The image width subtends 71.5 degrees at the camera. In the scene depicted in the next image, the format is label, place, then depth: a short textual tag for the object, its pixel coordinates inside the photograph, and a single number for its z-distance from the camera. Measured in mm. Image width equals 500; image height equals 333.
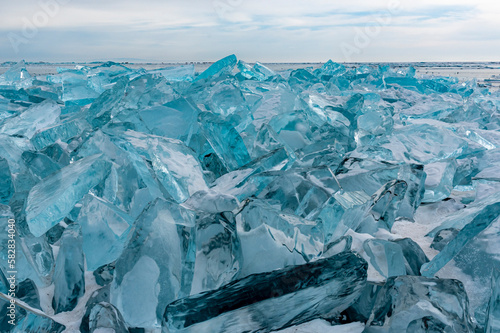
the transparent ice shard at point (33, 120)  2111
